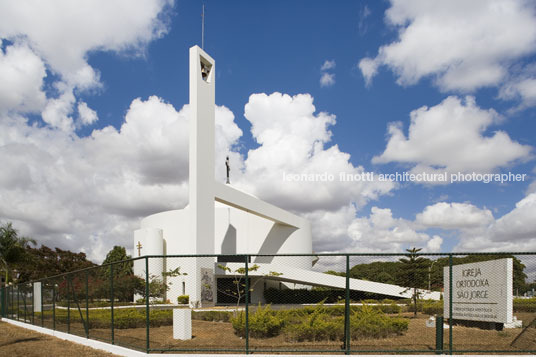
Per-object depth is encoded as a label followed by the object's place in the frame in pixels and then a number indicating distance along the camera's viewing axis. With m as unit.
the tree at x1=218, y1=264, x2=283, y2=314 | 32.89
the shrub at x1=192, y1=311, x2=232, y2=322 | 19.56
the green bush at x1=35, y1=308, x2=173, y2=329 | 14.89
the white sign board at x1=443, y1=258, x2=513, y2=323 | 12.41
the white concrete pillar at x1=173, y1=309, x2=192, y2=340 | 12.84
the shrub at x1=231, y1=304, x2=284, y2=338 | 12.56
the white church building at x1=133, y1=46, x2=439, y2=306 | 32.75
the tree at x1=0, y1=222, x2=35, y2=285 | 44.59
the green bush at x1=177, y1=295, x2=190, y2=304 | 32.34
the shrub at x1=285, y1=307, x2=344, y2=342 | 11.95
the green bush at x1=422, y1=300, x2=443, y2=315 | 24.56
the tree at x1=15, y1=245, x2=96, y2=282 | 55.78
